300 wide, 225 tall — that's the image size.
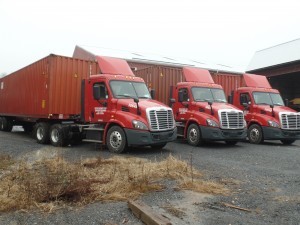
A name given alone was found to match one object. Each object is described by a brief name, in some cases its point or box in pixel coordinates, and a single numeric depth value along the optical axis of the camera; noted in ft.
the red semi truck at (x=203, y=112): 31.74
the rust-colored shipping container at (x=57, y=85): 30.83
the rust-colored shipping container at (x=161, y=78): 37.97
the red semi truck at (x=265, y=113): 35.17
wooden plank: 10.58
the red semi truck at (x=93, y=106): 26.45
